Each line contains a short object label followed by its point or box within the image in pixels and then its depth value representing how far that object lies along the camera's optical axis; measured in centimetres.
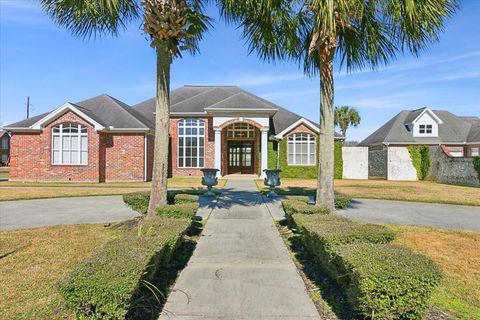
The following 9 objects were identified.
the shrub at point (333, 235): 432
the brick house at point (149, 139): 2117
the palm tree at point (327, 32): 726
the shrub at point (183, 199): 883
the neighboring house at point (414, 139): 2722
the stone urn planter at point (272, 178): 1354
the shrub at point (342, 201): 974
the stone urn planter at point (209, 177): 1369
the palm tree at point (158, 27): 714
